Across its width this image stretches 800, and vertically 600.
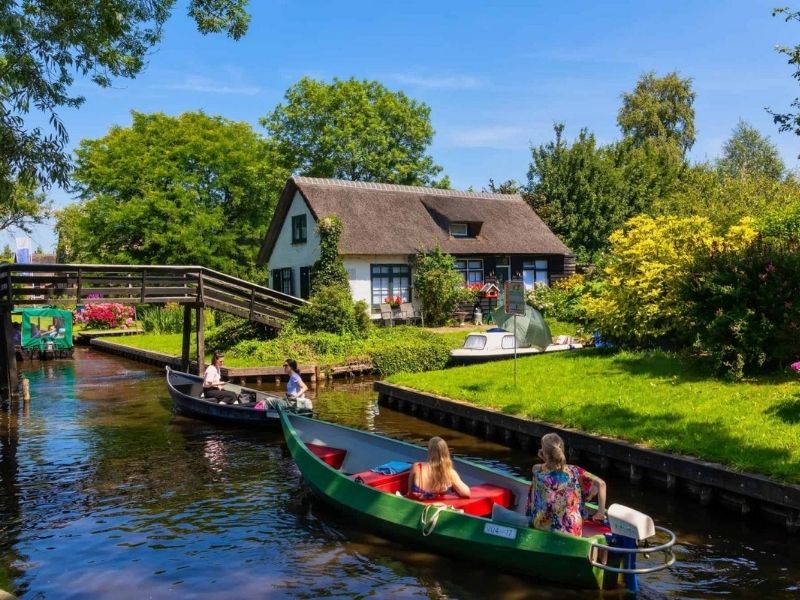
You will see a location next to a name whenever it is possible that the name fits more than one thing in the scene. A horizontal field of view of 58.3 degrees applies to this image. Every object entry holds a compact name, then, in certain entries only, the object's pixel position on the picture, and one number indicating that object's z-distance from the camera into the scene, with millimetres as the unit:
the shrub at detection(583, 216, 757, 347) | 18203
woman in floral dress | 8234
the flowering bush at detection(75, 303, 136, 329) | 44094
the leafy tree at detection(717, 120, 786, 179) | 66125
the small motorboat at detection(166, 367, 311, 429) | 17031
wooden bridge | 21844
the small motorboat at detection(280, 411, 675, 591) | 7883
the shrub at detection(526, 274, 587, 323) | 31531
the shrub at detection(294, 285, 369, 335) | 28062
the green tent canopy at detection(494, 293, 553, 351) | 20984
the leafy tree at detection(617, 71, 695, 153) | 58062
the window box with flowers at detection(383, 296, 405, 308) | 34297
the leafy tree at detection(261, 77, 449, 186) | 50844
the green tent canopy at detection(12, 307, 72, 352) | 34469
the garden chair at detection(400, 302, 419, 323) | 34781
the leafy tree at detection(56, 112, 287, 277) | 44844
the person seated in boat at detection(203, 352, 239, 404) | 18500
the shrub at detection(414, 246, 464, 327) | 33969
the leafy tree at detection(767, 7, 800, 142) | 11712
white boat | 23547
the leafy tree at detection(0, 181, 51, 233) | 59688
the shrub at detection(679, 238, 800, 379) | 14656
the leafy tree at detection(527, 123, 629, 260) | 44031
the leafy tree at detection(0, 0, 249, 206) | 10422
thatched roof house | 34656
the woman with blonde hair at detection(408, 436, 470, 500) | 9750
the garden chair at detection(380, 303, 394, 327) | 33875
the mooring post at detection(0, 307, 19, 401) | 21859
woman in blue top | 16984
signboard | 16344
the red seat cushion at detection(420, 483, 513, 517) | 9664
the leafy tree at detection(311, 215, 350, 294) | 32656
